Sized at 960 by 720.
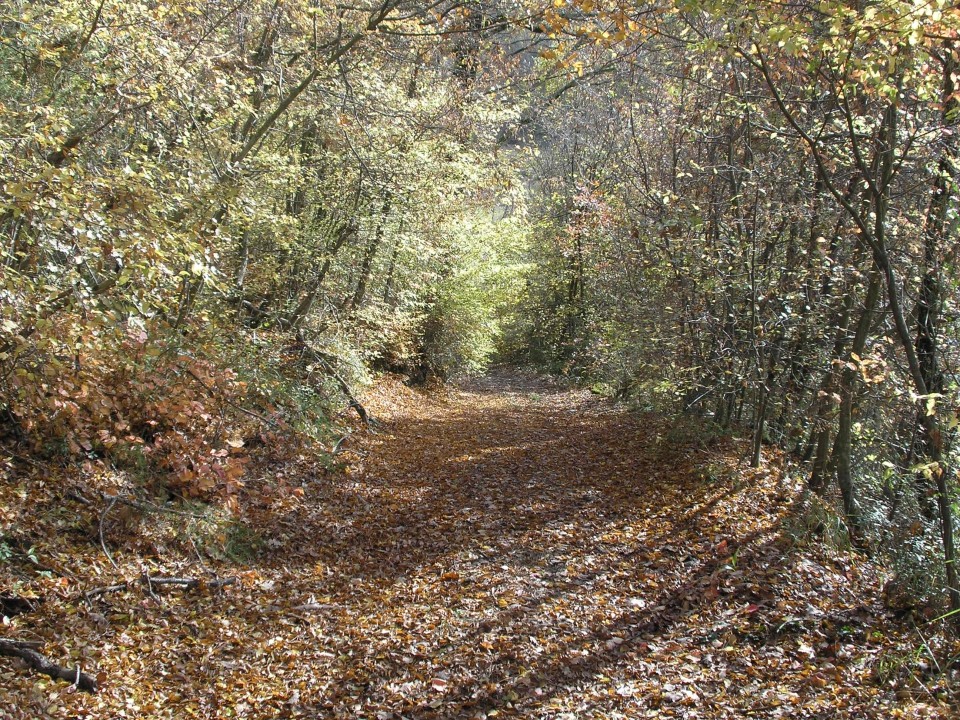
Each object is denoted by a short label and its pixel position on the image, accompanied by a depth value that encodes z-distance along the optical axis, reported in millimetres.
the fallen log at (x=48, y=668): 4191
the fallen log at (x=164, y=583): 5113
